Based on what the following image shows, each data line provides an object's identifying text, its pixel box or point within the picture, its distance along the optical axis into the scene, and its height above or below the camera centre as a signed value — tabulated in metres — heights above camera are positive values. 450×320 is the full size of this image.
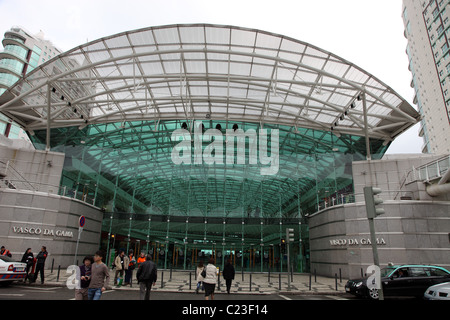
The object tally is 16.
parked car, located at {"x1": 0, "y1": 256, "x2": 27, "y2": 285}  12.01 -0.83
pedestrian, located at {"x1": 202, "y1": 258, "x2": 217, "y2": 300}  9.43 -0.79
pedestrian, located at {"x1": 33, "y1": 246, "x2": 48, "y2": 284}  13.71 -0.63
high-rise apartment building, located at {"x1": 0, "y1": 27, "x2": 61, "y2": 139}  70.44 +47.90
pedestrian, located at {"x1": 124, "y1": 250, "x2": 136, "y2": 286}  14.80 -0.93
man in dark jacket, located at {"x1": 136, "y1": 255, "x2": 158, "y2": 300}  8.61 -0.65
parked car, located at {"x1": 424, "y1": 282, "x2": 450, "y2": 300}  9.00 -1.04
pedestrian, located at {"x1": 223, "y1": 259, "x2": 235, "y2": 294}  12.63 -0.76
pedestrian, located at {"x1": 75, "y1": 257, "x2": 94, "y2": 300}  6.66 -0.64
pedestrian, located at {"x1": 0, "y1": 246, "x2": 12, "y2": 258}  15.44 -0.15
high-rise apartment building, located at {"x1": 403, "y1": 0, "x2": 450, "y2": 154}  62.66 +41.23
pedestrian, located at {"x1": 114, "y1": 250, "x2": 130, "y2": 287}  14.48 -0.60
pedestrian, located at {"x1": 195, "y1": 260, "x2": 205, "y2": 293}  12.52 -0.86
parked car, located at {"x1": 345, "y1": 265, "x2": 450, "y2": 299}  12.14 -0.94
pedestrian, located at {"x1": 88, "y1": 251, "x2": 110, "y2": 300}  6.70 -0.64
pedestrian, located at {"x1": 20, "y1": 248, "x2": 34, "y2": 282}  13.90 -0.47
